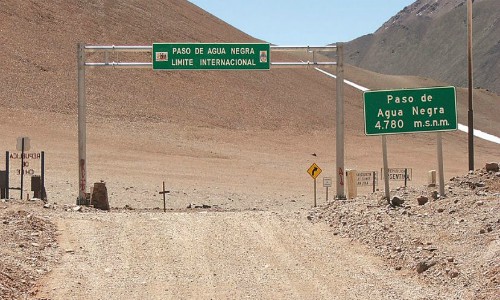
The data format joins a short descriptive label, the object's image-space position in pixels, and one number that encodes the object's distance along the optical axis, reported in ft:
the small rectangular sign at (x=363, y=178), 121.39
